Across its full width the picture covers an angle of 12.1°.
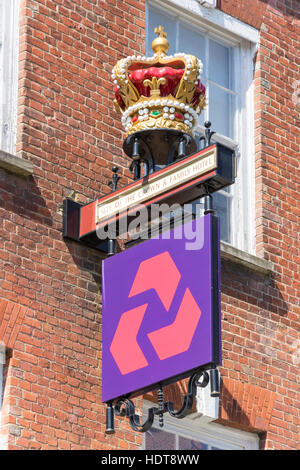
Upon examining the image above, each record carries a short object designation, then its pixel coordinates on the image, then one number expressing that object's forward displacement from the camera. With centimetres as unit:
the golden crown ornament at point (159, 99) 1102
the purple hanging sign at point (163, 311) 1011
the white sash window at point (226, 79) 1334
